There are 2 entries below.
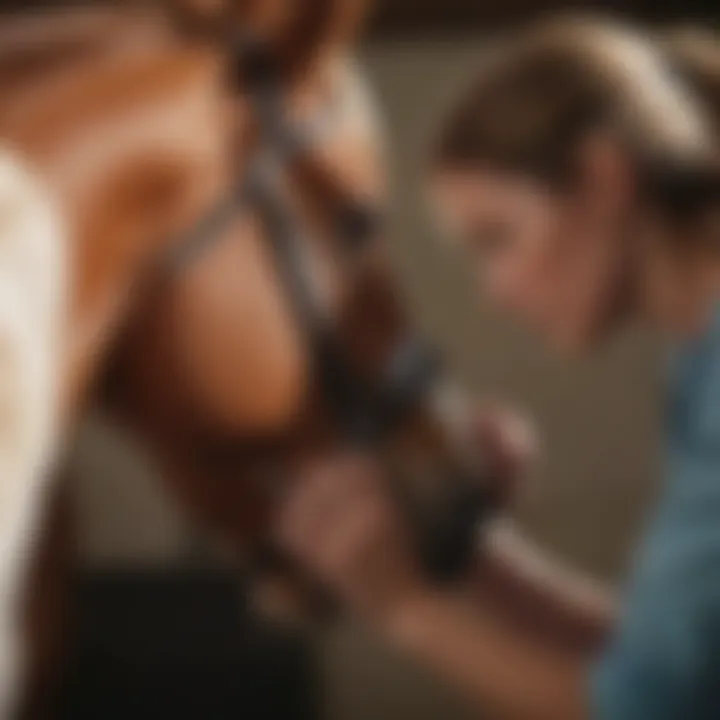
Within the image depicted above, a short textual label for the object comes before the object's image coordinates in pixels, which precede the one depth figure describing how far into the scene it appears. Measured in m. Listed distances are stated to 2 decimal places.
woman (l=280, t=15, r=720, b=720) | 2.45
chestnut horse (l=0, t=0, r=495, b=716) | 2.51
